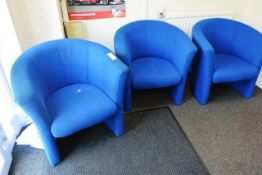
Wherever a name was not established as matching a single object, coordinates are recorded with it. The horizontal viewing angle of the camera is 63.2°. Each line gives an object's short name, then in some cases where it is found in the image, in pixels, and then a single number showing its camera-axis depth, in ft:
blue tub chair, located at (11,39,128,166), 4.38
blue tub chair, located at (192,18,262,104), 6.46
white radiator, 7.69
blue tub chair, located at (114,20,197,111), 6.11
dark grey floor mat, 5.09
